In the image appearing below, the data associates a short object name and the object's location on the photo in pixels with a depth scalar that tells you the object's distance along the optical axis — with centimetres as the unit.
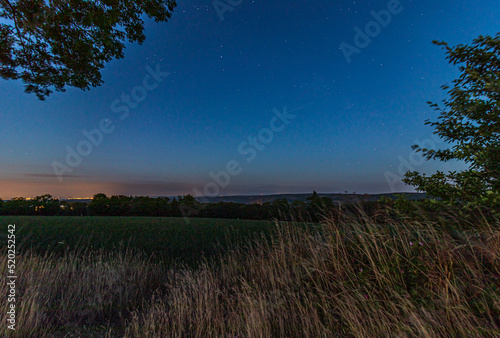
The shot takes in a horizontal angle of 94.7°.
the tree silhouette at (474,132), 333
